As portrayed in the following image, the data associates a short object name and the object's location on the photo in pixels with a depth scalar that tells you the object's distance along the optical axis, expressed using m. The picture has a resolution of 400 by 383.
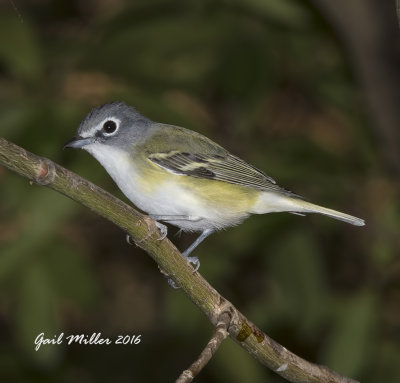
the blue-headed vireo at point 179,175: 6.71
